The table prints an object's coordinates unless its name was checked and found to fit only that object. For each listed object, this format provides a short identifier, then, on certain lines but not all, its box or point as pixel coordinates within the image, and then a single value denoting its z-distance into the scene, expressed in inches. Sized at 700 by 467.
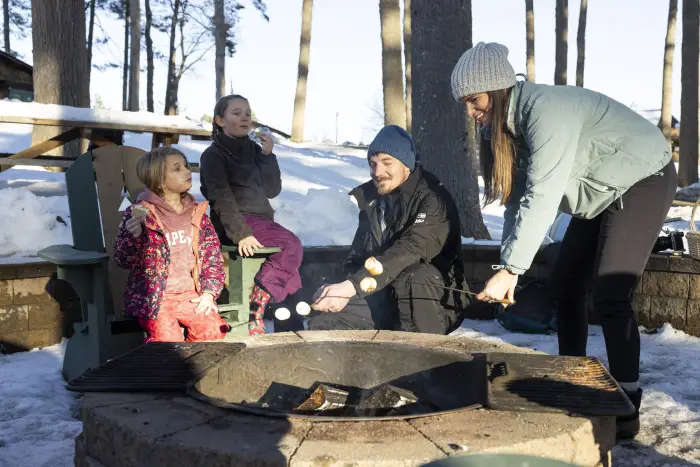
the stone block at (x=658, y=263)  201.6
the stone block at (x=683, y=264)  195.3
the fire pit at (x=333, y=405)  67.8
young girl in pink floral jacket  142.4
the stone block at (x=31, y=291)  175.3
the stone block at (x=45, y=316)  178.4
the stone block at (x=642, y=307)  205.6
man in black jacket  139.7
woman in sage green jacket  99.0
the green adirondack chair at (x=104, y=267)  142.6
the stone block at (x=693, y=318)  198.1
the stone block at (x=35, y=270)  174.4
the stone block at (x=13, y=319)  174.4
